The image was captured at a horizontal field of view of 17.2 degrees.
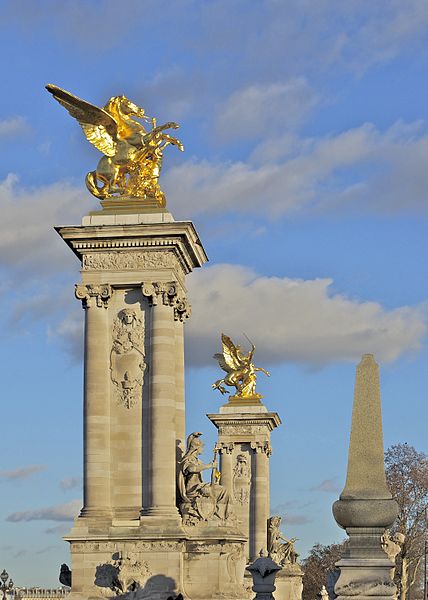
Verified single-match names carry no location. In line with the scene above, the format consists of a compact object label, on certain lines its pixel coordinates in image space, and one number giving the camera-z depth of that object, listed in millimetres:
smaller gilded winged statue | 64500
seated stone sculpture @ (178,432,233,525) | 35031
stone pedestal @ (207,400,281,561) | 62625
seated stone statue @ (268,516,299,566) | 61188
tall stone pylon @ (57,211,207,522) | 34562
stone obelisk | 15828
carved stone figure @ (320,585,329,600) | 50216
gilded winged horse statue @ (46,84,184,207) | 36438
